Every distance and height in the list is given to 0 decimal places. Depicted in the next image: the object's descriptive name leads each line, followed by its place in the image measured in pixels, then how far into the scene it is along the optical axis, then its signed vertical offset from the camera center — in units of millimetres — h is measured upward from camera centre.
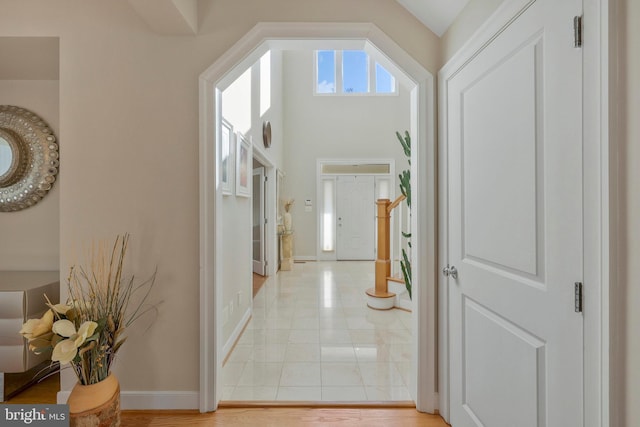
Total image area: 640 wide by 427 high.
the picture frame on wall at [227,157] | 2562 +495
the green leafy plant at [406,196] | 3382 +198
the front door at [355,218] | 7211 -74
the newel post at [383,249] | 3785 -421
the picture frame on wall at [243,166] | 3021 +515
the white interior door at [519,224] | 959 -38
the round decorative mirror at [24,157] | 2111 +398
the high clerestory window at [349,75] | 7246 +3249
